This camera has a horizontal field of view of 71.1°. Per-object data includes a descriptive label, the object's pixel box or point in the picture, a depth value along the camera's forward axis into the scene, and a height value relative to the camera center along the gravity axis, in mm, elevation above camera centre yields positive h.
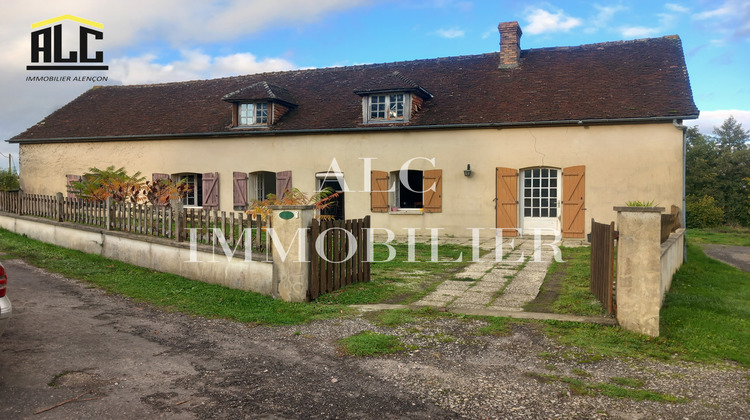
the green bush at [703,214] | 27344 -680
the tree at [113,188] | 12852 +372
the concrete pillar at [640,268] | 5188 -660
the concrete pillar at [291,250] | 6634 -612
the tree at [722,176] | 36812 +1833
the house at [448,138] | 13617 +1926
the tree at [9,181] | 23859 +1037
